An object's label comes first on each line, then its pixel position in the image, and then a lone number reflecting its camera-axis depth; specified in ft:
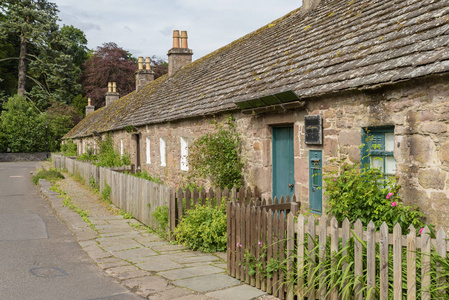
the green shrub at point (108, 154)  65.05
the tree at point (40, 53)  158.92
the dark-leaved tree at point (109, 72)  162.50
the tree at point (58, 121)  163.02
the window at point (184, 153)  39.96
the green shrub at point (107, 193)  43.37
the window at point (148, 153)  52.25
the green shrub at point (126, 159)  60.44
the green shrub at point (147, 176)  47.32
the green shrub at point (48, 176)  65.00
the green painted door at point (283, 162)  25.56
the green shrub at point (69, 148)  117.68
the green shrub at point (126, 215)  34.97
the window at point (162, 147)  47.19
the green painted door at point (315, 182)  22.31
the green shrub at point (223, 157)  29.58
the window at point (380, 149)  18.30
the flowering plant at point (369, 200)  16.42
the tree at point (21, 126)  153.17
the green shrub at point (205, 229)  23.25
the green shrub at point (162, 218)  27.22
